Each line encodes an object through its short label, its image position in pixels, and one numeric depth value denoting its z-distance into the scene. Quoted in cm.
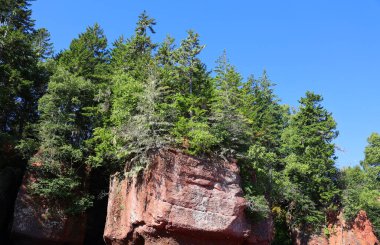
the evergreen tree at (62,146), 2517
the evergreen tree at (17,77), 2758
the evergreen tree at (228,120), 2353
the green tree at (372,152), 4453
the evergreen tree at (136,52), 2934
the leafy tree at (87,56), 3144
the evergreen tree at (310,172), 3356
